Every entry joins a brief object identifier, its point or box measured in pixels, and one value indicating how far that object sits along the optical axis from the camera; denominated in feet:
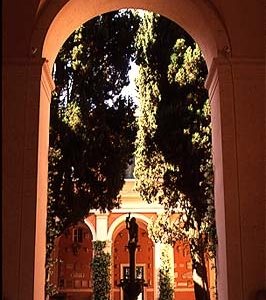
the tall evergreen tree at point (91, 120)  38.78
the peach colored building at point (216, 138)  16.94
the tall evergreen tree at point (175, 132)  37.14
